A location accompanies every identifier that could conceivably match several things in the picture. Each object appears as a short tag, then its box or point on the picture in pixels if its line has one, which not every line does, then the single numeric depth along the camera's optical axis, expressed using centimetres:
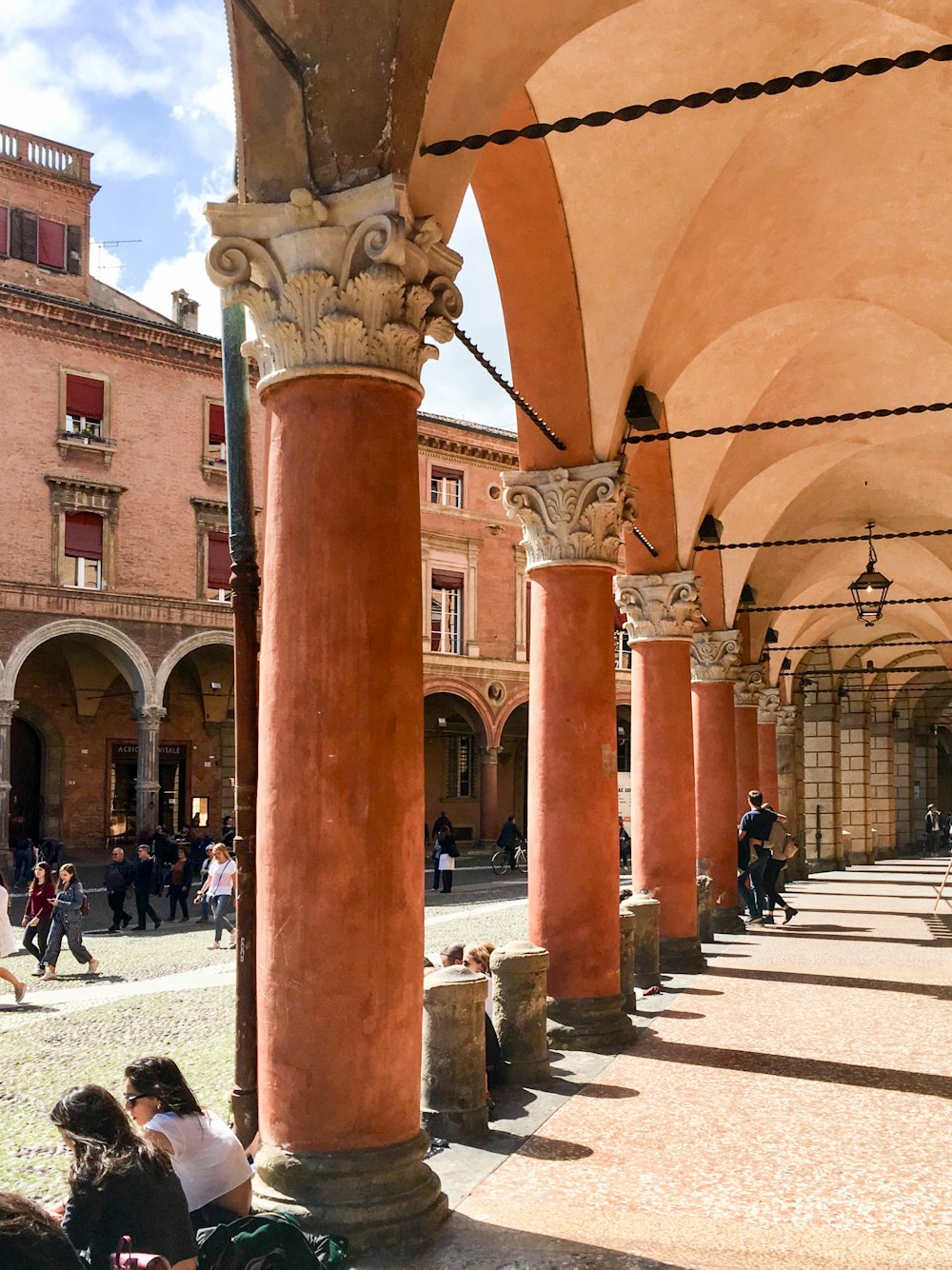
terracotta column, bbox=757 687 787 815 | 2289
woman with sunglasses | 396
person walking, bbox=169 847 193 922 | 1869
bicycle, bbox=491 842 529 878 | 2953
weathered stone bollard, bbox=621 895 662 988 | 1045
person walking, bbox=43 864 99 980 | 1277
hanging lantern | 1582
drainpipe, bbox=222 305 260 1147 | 507
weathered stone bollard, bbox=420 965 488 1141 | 585
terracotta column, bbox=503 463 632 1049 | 819
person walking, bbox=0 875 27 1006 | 1113
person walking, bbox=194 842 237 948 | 1513
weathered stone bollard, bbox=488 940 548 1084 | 707
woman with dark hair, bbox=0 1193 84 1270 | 287
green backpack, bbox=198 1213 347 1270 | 374
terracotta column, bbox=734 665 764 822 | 2000
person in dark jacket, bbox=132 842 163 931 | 1709
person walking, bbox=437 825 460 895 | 2247
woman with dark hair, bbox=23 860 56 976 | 1307
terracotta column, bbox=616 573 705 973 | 1159
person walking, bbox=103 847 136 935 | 1667
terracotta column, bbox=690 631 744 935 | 1539
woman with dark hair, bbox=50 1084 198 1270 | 338
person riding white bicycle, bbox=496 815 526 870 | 2856
